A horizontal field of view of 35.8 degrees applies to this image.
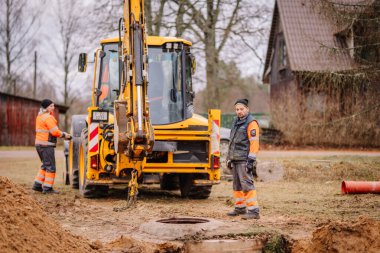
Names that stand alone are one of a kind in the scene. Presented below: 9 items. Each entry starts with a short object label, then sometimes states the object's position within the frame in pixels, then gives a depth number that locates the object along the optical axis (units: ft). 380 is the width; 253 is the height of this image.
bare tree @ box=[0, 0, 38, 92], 147.54
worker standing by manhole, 29.27
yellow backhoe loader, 32.37
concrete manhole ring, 22.89
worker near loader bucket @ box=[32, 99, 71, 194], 40.57
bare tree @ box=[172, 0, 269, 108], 103.24
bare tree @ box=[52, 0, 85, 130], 162.71
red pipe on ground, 38.24
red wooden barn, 120.26
